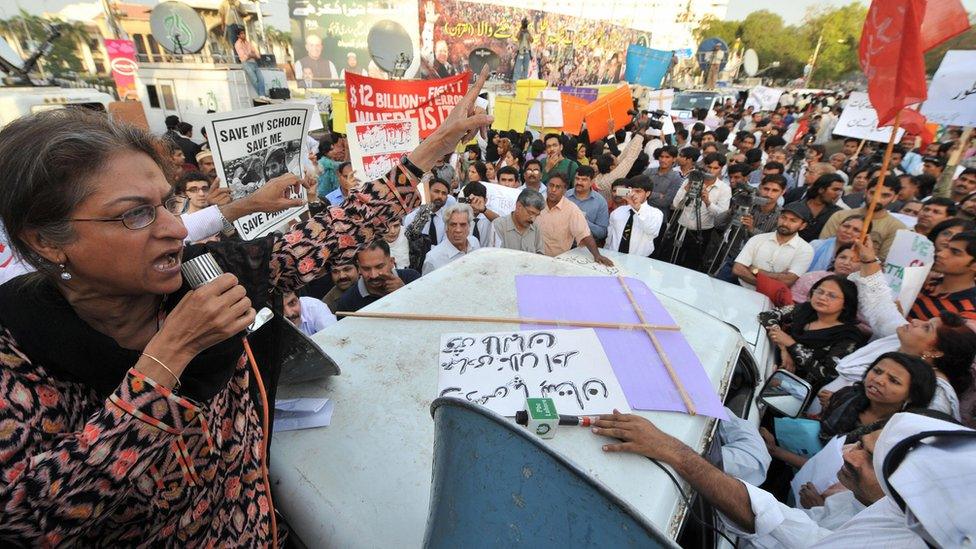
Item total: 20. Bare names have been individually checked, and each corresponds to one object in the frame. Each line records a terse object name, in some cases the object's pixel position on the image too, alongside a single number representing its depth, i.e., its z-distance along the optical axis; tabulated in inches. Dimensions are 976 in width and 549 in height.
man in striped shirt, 124.1
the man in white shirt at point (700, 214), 214.8
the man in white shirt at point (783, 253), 157.2
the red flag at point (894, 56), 131.8
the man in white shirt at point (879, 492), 38.5
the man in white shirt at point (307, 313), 103.7
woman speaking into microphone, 31.0
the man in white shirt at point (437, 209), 191.5
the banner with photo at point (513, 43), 1063.0
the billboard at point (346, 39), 927.7
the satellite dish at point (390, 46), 924.0
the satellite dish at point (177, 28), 565.9
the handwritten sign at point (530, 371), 57.4
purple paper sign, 59.3
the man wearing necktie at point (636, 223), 190.2
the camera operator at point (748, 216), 196.9
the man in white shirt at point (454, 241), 158.9
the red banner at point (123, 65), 514.3
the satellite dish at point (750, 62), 1203.7
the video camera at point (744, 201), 200.8
